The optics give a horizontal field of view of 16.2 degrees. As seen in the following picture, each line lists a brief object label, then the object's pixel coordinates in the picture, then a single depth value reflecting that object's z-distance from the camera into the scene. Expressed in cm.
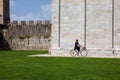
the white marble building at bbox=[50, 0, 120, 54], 3384
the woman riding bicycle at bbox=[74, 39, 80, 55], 3278
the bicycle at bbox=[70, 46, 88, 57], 3316
